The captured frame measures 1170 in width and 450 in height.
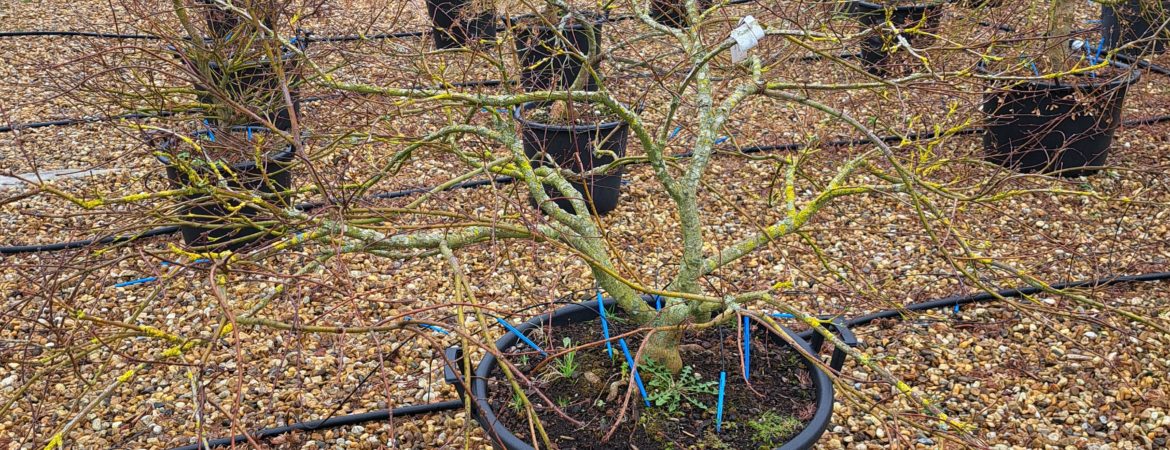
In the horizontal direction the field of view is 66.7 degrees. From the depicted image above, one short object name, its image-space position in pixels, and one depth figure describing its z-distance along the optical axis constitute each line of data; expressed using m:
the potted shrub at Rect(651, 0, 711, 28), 7.00
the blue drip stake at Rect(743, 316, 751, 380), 2.04
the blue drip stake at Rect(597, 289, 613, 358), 2.53
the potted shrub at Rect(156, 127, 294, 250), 2.57
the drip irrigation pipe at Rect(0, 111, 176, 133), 5.55
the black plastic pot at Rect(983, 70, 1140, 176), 4.38
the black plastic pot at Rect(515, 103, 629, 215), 4.31
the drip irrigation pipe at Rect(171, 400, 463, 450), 3.00
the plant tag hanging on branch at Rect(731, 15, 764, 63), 2.08
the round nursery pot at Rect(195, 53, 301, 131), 3.95
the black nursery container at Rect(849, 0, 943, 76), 6.11
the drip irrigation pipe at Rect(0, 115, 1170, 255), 4.19
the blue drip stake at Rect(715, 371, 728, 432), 2.32
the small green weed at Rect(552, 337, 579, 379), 2.50
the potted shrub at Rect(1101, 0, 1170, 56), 6.00
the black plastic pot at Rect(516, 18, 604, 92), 5.41
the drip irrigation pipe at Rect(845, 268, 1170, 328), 3.52
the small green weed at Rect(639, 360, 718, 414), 2.43
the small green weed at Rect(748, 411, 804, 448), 2.31
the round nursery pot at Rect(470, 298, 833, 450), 2.21
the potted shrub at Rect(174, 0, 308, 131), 3.67
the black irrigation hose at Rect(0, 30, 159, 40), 7.31
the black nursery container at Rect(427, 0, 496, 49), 6.75
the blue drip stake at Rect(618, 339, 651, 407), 2.34
